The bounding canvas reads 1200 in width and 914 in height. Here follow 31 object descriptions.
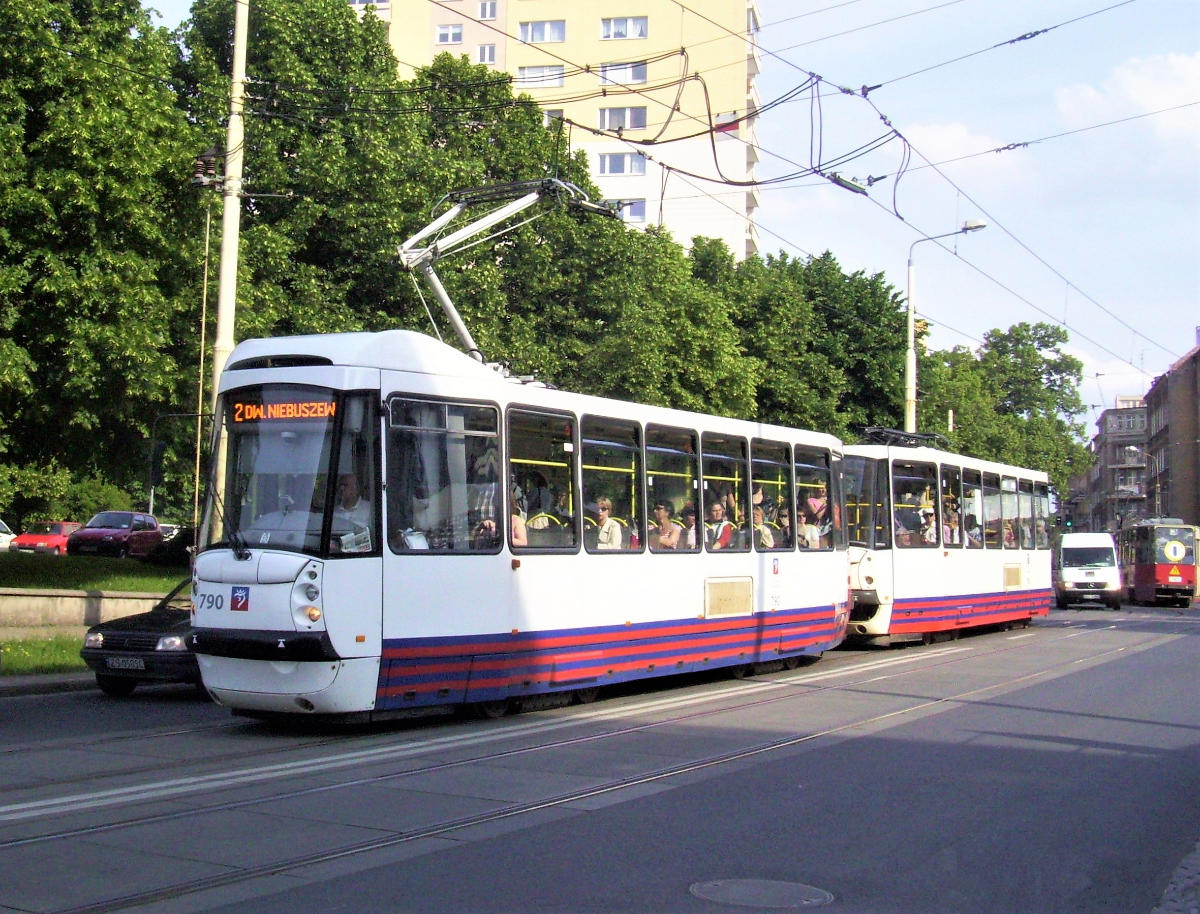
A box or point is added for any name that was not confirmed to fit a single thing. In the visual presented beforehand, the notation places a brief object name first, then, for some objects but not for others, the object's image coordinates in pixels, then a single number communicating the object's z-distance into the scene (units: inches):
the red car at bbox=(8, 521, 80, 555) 2011.6
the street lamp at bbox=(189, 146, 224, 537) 762.2
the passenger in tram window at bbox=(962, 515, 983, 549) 1030.4
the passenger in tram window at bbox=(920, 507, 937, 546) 947.7
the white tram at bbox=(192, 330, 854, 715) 442.3
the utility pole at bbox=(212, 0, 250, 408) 739.4
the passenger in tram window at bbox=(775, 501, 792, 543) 713.0
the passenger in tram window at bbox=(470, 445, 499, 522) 492.7
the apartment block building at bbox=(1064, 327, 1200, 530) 3722.9
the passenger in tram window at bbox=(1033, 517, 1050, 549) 1229.1
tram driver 444.8
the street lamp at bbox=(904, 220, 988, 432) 1404.0
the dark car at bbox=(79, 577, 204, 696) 577.0
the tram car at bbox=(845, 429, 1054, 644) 895.1
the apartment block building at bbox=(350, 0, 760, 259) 2696.9
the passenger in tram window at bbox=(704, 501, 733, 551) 644.1
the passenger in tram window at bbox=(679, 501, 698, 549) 625.0
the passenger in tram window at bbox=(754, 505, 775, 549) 689.0
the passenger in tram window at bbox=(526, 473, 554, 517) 520.7
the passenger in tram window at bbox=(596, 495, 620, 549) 563.2
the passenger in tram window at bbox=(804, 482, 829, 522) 749.9
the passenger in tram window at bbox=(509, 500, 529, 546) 510.0
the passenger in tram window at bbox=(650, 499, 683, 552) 601.9
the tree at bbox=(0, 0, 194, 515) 813.2
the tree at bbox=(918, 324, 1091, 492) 2669.8
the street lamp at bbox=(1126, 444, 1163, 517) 3959.2
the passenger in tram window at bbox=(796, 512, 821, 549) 733.9
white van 1718.8
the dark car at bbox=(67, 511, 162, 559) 1657.2
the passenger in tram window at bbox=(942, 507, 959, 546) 984.9
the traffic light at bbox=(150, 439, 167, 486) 482.9
